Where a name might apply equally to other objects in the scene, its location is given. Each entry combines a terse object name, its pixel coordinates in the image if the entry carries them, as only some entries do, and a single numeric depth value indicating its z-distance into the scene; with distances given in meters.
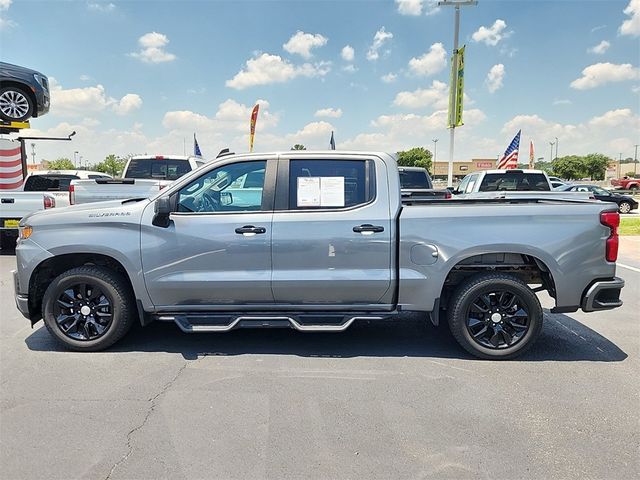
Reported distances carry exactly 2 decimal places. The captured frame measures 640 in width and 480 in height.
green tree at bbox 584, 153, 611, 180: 73.25
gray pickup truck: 4.14
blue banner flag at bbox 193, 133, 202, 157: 24.53
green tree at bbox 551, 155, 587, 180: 73.25
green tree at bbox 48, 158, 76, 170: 65.28
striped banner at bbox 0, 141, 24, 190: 12.27
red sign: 88.88
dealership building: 92.38
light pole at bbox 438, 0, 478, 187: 16.59
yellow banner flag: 17.50
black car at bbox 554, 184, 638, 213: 21.06
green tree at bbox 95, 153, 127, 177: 65.00
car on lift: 11.99
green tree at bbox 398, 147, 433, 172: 83.18
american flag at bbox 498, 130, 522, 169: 21.94
